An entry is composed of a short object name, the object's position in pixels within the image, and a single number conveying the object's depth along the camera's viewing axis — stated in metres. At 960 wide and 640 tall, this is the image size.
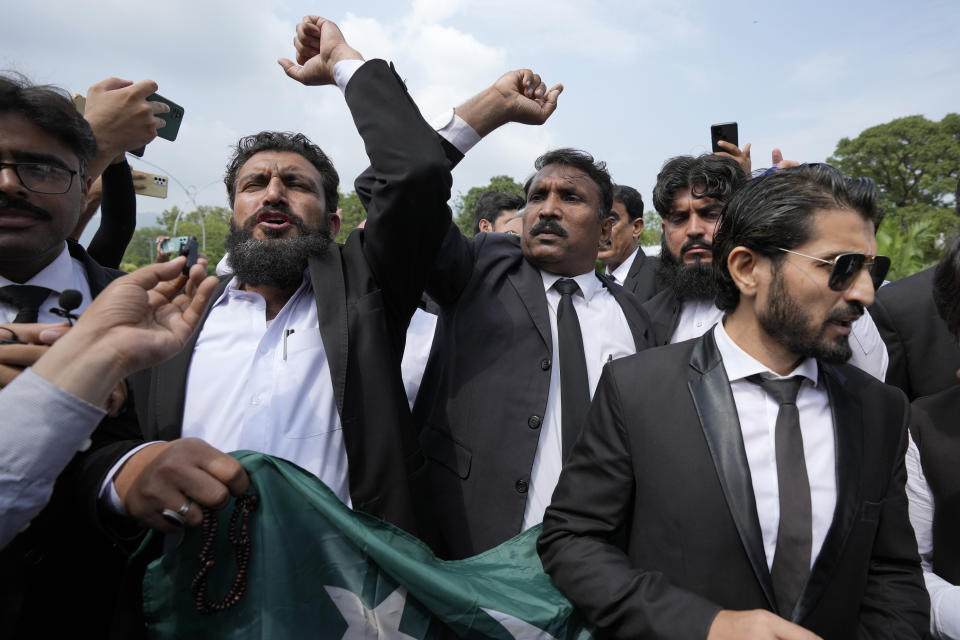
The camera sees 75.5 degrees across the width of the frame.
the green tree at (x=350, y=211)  53.00
